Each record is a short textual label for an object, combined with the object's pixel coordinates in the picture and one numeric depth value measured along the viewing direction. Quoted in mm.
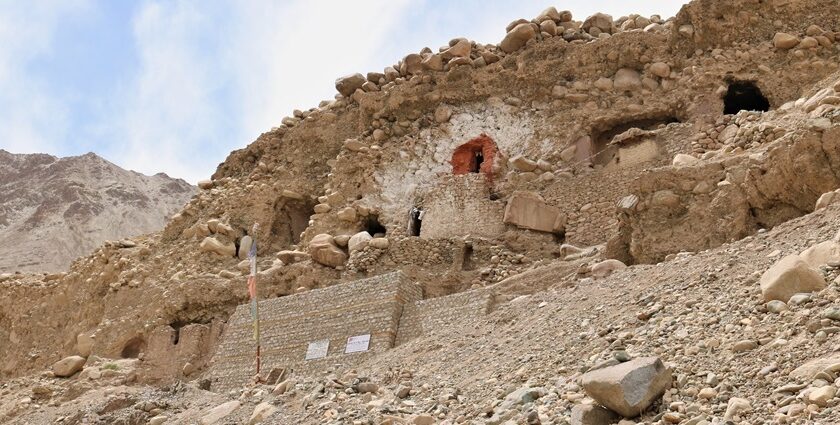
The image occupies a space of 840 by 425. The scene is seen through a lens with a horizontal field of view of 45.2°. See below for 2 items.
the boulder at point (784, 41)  18453
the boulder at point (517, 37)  21266
